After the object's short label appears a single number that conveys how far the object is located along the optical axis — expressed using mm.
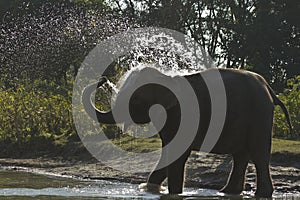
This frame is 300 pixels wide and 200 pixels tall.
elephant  17953
